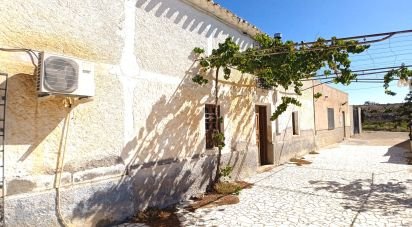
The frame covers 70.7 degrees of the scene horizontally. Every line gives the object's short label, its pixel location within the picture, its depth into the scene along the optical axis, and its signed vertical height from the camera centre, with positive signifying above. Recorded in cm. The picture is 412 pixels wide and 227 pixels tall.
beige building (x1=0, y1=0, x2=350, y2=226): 405 +20
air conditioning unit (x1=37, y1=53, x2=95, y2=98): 396 +71
